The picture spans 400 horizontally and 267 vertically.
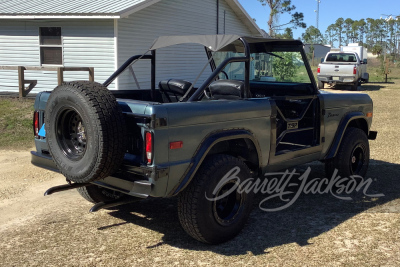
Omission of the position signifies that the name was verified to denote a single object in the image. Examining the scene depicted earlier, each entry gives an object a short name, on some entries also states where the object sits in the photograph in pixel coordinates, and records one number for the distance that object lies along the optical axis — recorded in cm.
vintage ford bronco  359
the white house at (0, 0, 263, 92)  1375
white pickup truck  2144
